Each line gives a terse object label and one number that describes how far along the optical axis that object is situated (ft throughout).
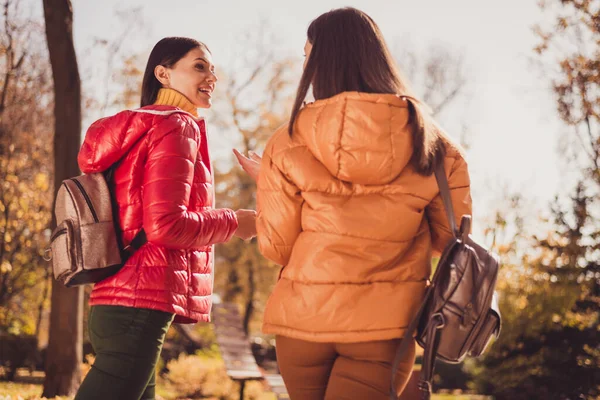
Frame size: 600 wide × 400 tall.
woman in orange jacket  7.98
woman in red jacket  8.72
